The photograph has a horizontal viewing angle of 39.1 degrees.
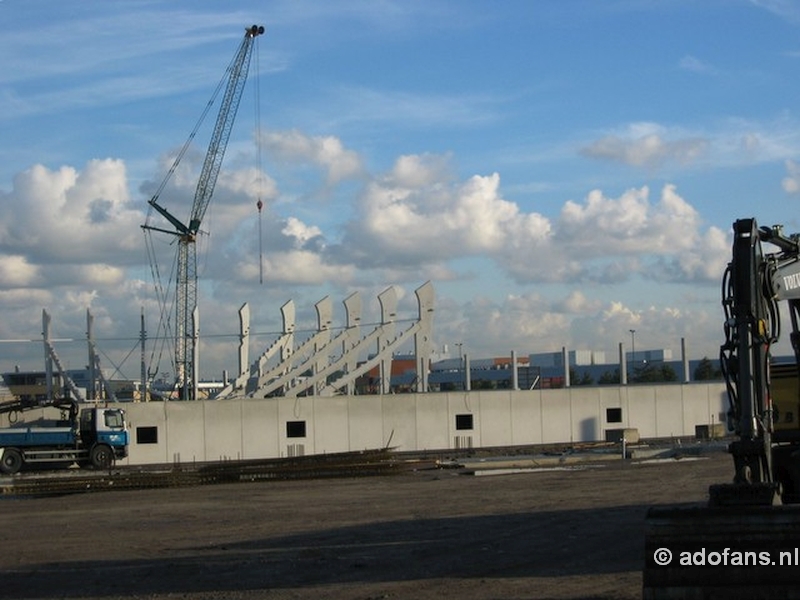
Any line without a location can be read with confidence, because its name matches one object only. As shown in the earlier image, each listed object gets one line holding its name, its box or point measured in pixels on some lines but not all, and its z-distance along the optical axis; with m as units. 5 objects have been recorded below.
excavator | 11.59
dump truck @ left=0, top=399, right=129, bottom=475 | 44.19
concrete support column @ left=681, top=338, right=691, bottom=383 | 59.88
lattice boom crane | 85.25
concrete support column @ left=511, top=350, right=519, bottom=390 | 59.60
